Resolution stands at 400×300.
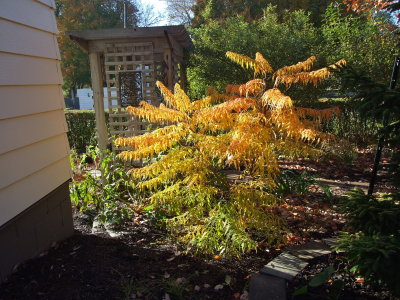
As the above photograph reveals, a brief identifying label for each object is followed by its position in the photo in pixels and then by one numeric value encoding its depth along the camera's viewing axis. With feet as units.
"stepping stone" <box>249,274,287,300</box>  6.93
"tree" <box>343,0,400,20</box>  21.57
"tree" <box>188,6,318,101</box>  24.61
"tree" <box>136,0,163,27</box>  74.02
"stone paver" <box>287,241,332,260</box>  8.65
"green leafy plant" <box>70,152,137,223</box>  10.18
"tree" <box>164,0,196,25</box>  62.13
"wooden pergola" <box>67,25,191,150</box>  16.51
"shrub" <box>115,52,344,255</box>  7.93
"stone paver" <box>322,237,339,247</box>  9.22
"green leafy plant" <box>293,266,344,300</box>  6.33
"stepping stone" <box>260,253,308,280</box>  7.72
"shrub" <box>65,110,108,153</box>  28.45
